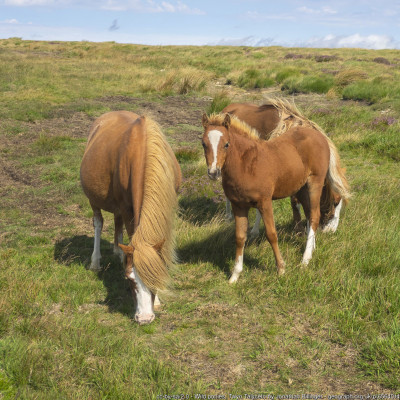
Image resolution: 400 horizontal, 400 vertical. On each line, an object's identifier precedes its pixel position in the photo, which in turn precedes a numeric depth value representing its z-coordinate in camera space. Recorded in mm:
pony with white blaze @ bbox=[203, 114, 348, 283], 4324
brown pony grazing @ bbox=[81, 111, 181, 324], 3754
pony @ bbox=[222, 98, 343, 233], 5664
